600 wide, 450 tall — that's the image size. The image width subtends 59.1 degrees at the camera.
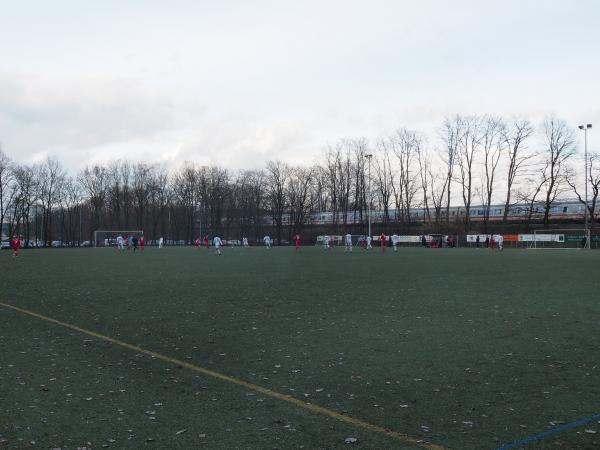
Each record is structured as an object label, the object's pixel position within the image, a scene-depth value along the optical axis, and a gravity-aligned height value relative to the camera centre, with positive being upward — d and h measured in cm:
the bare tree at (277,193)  10012 +768
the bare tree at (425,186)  8494 +724
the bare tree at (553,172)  7081 +770
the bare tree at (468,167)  7781 +952
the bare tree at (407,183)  8612 +788
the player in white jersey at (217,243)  4705 -79
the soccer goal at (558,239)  5691 -113
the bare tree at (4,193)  7888 +668
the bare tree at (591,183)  6784 +572
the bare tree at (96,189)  9606 +868
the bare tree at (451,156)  8025 +1134
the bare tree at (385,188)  8828 +731
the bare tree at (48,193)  8975 +757
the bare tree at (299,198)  9878 +660
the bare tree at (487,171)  7675 +860
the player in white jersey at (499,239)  5671 -107
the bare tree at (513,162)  7444 +959
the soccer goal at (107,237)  8639 -20
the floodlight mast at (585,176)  5597 +595
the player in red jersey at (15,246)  4178 -69
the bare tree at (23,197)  8281 +648
